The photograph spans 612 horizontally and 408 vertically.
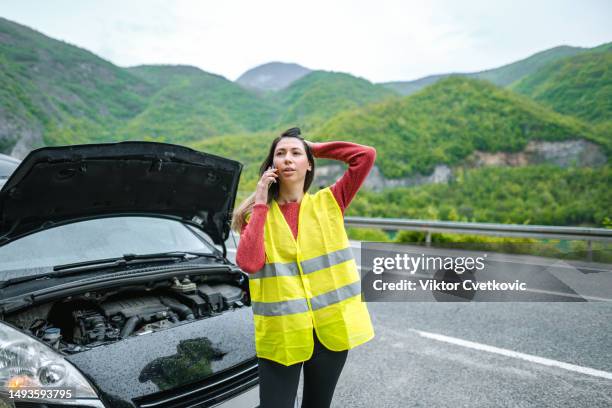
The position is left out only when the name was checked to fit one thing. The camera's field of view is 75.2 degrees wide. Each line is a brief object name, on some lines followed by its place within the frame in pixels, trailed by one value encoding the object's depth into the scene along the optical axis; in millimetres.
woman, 1569
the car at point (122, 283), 1751
